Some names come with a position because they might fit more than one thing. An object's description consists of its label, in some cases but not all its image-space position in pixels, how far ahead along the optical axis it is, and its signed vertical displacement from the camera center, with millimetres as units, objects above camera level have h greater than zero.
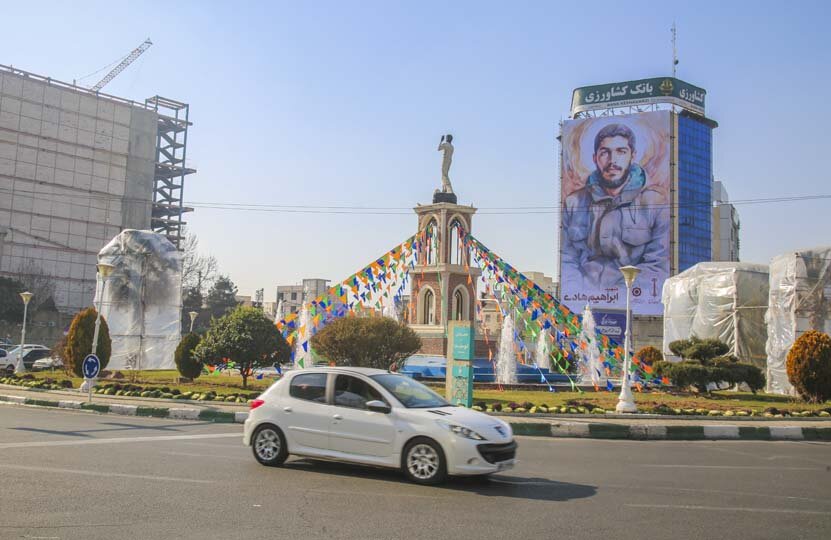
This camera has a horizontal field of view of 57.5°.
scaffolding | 87938 +20686
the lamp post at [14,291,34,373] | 29141 -805
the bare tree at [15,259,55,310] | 61128 +5315
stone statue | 36656 +9447
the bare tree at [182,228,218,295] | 76625 +8102
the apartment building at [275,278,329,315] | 102000 +9847
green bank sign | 80875 +29681
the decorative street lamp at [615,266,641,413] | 18078 -518
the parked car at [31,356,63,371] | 33062 -849
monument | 33781 +3870
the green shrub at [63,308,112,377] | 25836 +142
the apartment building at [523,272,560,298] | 114712 +13445
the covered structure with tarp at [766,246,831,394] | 27609 +2810
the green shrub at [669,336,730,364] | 24938 +840
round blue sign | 18000 -482
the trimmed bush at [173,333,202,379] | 25109 -318
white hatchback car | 8750 -805
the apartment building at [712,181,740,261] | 97375 +18501
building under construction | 69375 +16350
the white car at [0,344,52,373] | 33438 -583
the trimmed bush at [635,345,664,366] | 33219 +768
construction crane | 102369 +37281
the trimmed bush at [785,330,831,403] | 21344 +412
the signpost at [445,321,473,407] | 17250 -25
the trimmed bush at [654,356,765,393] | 23859 +60
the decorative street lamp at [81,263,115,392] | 22484 +2313
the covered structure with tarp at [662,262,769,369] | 34875 +3342
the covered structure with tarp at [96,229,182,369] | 34625 +2241
